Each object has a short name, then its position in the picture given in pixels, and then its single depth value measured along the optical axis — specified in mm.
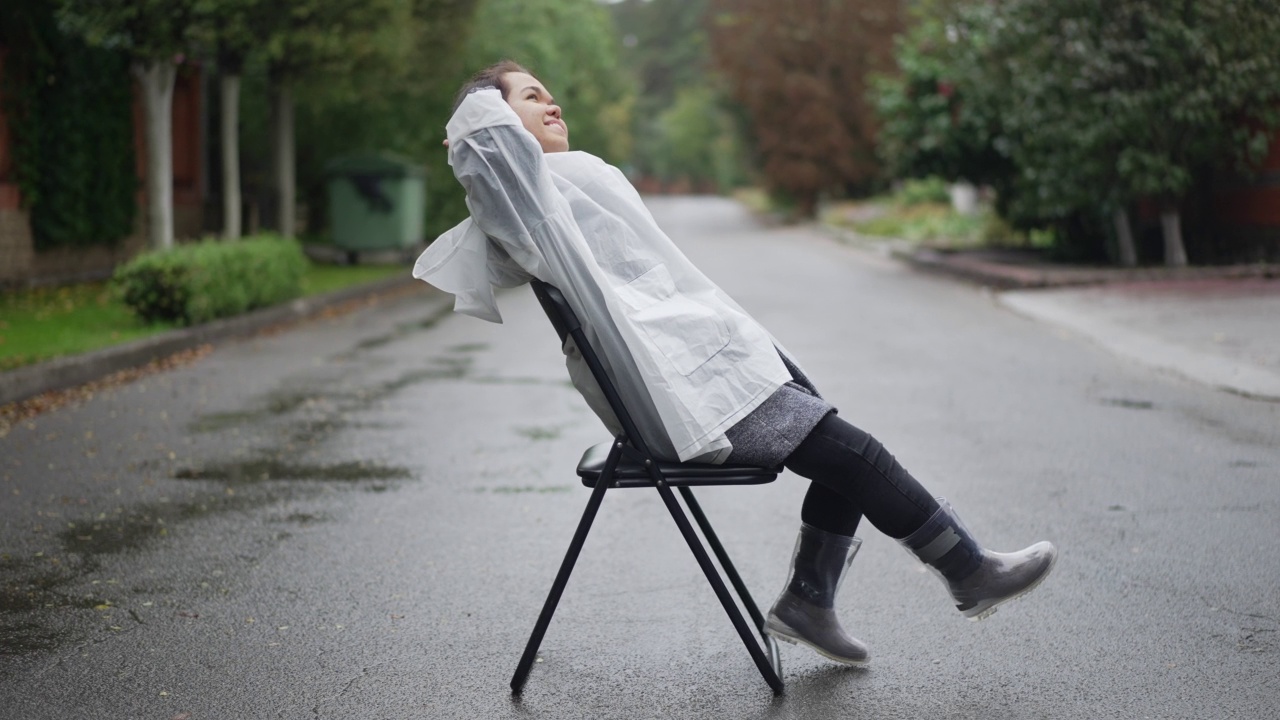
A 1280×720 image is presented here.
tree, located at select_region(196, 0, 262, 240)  14531
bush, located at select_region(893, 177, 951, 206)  35594
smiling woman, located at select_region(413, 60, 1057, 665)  3262
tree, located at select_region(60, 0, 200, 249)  13758
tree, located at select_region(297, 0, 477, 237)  19438
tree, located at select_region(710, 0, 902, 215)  40625
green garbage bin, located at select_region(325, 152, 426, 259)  22109
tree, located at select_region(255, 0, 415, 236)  15461
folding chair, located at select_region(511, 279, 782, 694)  3348
